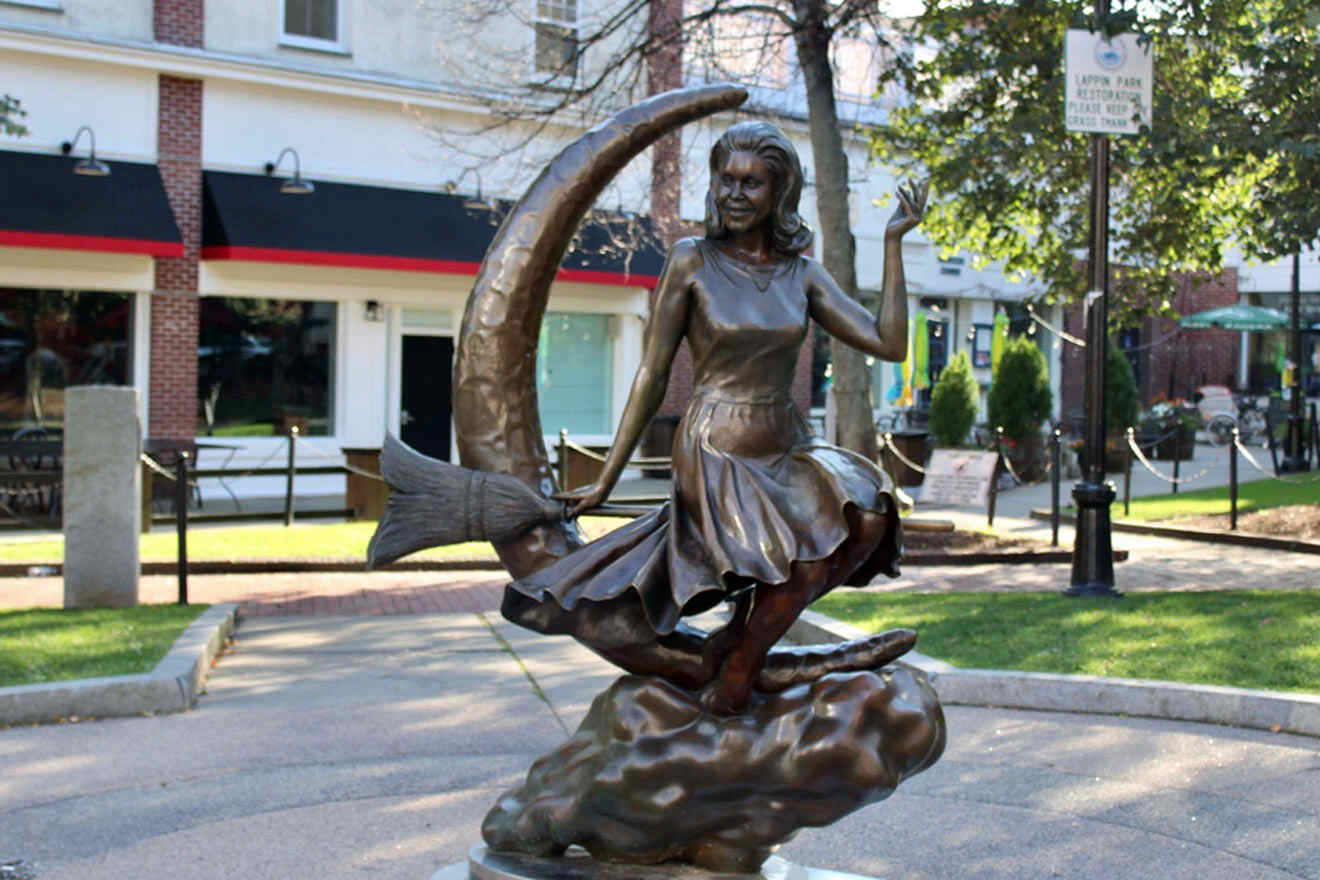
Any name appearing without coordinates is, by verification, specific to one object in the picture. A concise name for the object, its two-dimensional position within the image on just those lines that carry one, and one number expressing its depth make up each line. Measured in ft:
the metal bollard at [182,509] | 30.63
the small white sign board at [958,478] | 49.55
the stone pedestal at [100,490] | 30.40
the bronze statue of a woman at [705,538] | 12.63
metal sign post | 32.65
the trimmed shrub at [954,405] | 70.38
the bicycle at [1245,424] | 95.96
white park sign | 32.96
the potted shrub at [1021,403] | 70.85
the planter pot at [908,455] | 61.21
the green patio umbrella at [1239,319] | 99.96
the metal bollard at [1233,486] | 45.78
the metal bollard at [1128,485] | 50.74
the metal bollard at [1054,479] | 44.07
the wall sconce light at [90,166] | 52.84
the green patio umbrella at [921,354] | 75.82
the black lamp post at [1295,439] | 74.33
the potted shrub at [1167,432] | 80.23
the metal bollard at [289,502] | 46.70
